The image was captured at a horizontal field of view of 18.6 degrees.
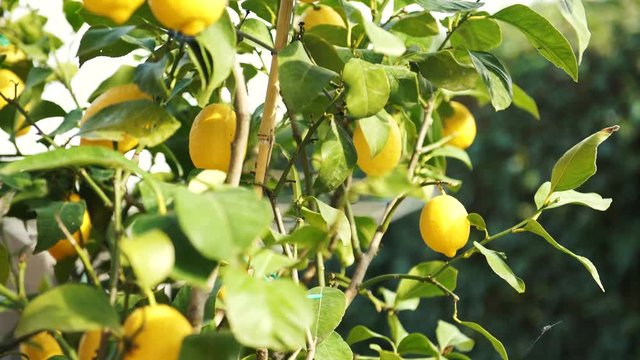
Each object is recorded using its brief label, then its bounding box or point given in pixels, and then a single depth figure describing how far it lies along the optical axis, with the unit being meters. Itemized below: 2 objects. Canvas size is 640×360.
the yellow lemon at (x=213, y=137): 1.98
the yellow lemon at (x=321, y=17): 2.12
